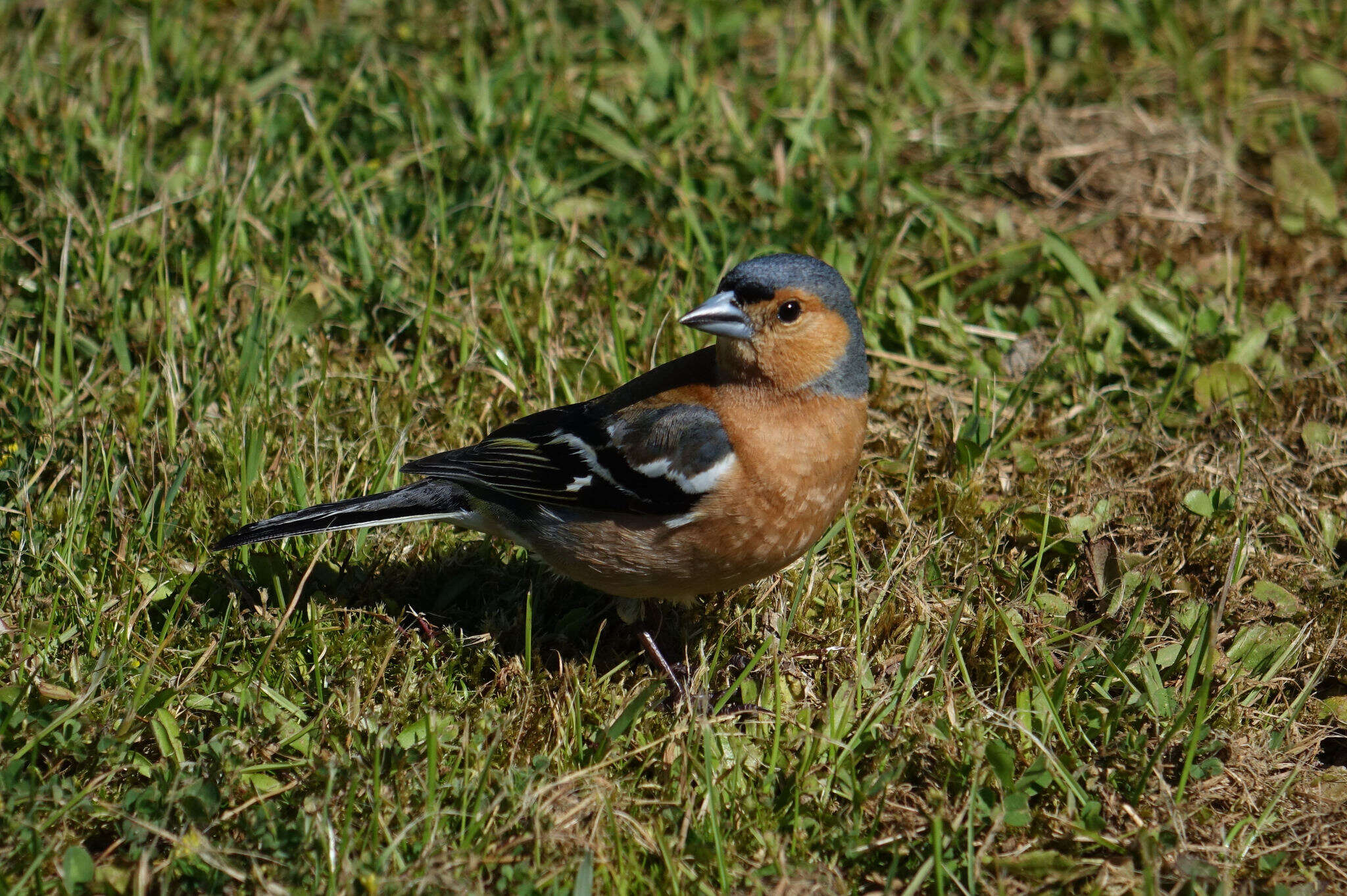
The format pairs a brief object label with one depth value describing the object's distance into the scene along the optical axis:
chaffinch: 7.52
